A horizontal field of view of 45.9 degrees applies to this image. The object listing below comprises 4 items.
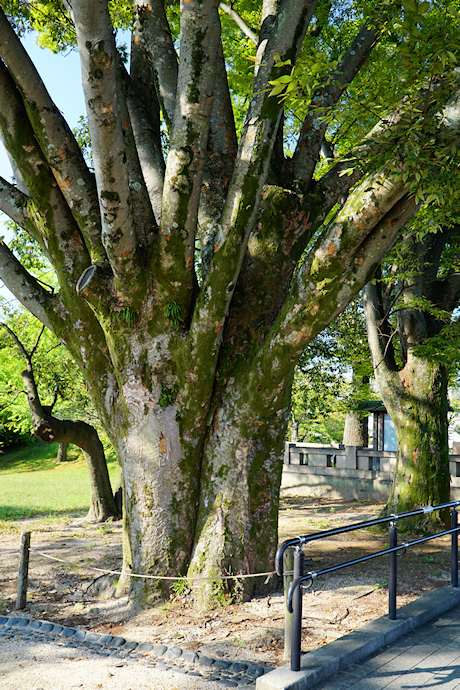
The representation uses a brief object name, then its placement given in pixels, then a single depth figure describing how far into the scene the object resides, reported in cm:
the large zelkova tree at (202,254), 493
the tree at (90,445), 1109
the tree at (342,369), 1733
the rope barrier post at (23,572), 606
